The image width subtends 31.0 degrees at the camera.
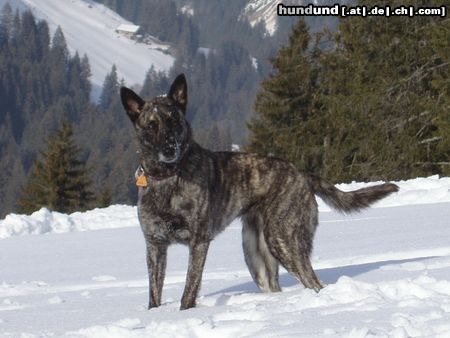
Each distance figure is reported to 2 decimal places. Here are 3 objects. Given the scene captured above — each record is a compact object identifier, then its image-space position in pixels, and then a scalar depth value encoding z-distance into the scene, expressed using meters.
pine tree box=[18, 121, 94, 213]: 45.62
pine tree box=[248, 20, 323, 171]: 39.25
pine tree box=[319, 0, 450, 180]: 27.92
